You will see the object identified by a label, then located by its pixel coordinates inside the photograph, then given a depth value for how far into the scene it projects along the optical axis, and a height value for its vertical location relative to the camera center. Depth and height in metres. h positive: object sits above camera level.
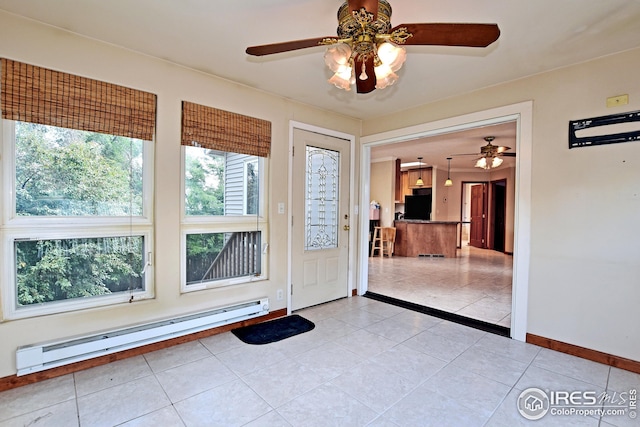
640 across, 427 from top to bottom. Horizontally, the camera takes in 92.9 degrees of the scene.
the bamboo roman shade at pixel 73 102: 1.99 +0.76
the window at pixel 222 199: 2.80 +0.11
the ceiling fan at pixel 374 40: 1.44 +0.89
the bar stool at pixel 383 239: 7.87 -0.70
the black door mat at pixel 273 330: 2.81 -1.18
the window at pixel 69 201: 2.04 +0.05
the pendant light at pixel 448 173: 8.05 +1.26
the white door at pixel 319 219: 3.57 -0.10
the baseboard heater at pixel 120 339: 2.04 -1.01
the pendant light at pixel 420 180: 9.24 +0.99
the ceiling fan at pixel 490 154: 5.64 +1.15
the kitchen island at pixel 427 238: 7.85 -0.65
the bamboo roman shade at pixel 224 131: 2.74 +0.77
